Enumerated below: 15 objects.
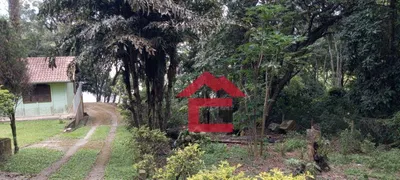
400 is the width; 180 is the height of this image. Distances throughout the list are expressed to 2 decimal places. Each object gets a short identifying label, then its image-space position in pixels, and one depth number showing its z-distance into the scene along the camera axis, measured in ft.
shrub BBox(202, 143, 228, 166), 23.26
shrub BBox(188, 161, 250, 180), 8.42
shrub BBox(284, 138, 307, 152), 26.96
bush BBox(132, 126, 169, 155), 21.13
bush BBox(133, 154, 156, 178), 17.22
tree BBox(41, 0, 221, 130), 22.82
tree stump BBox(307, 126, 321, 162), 19.60
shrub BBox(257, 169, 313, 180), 7.90
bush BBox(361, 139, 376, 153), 24.80
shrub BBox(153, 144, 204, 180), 13.19
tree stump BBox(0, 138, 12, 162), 24.94
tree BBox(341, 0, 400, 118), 28.73
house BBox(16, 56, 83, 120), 55.36
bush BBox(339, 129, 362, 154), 25.15
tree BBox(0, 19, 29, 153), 25.81
